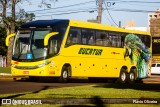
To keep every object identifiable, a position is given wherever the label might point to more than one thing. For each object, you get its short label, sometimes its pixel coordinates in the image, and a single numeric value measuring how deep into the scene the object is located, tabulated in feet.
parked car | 183.32
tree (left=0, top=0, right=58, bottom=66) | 138.82
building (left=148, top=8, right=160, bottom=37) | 232.18
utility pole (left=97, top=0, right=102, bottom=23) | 136.49
